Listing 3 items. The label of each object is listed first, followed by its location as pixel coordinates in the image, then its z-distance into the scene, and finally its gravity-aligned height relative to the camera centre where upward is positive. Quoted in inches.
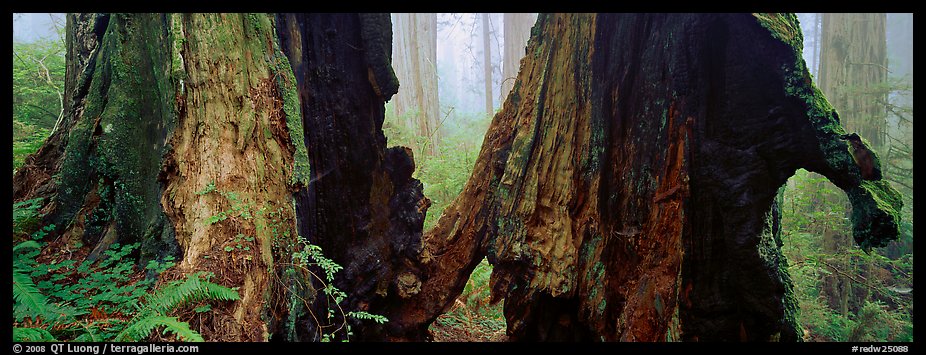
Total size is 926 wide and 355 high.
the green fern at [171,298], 82.8 -27.0
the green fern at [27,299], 91.0 -28.3
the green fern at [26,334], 82.0 -32.5
